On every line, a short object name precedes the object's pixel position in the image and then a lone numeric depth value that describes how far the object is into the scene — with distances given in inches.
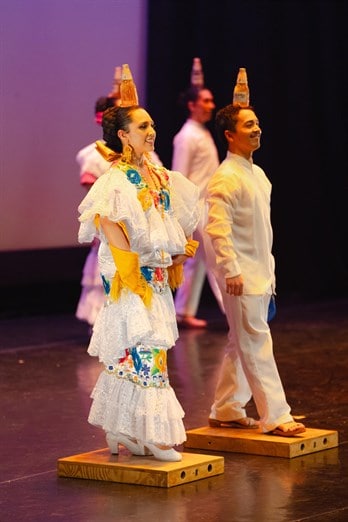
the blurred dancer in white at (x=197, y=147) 554.9
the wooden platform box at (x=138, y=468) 310.8
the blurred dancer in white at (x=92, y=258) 511.8
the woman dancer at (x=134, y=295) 310.3
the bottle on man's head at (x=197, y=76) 551.8
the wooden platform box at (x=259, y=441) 340.5
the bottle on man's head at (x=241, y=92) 359.4
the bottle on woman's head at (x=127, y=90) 319.5
